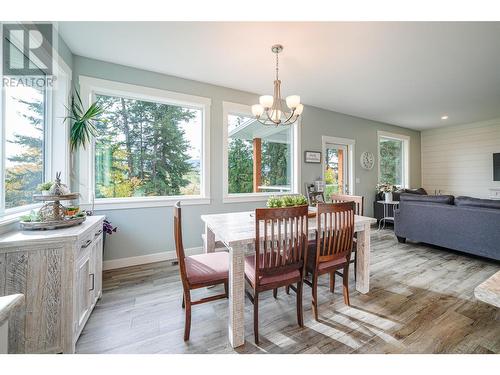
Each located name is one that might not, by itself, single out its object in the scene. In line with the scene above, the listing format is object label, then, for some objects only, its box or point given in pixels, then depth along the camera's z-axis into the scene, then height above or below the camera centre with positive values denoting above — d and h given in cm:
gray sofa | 278 -52
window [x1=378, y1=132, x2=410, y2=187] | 578 +87
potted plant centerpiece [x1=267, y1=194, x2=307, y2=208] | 196 -12
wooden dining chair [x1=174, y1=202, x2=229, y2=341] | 154 -65
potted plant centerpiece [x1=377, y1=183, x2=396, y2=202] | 468 -3
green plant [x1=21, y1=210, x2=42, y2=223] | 152 -20
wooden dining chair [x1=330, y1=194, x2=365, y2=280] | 233 -14
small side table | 482 -61
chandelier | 219 +91
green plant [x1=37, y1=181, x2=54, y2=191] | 162 +3
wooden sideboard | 127 -59
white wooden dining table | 150 -51
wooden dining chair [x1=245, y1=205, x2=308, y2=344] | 147 -47
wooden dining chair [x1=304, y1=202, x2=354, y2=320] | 170 -44
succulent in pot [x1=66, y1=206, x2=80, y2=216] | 172 -17
